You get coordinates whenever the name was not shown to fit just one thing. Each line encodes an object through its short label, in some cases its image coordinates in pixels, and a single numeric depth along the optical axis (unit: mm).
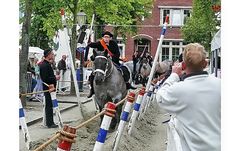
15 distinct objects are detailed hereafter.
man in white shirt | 3109
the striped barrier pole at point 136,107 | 8080
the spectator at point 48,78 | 9664
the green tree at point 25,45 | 12438
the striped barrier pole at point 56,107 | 8586
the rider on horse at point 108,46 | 8688
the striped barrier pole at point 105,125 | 3965
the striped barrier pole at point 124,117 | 6613
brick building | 34250
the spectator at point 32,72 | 15499
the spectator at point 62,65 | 18475
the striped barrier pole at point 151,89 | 10698
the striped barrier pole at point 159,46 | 7571
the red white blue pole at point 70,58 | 9773
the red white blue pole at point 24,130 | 6031
